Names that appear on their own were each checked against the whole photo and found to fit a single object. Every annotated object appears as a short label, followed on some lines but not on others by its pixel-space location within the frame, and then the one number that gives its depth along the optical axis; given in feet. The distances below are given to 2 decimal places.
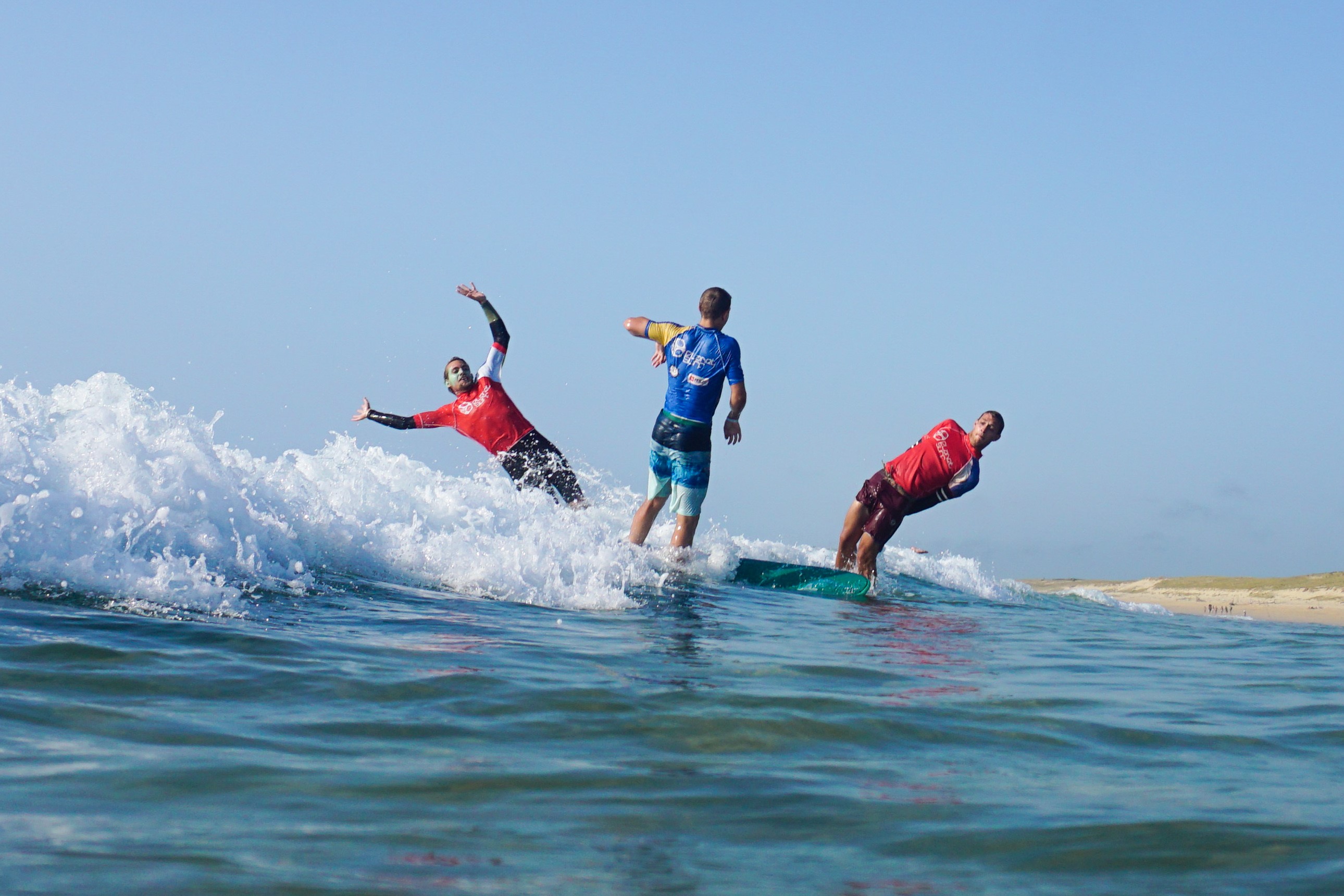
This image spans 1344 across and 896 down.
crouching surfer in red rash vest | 33.83
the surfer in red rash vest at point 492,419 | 34.58
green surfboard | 34.12
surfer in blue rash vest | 29.81
